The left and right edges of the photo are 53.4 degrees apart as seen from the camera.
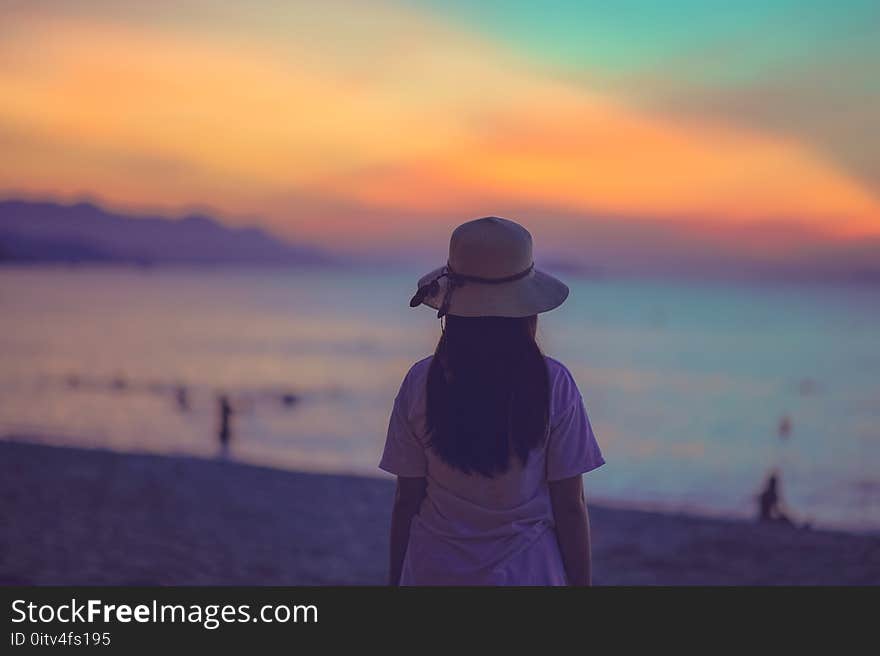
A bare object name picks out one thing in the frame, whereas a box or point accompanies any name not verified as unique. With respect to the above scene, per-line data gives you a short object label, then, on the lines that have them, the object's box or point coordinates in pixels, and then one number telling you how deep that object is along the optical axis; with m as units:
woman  2.67
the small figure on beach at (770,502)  13.86
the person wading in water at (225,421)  22.56
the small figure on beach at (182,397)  32.41
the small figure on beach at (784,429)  31.74
